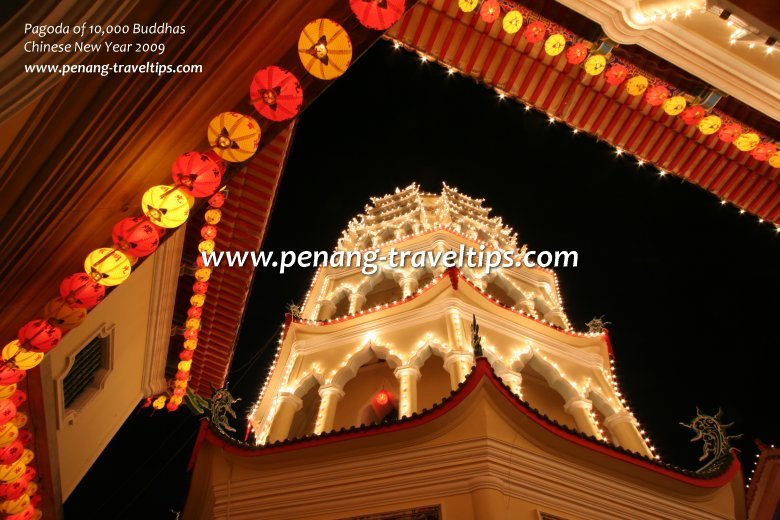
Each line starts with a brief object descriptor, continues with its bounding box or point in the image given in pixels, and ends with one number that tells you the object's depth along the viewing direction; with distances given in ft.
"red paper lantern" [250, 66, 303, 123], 18.35
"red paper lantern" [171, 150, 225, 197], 18.85
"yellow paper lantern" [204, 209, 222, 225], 35.94
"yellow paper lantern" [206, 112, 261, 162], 18.70
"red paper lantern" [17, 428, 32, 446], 25.04
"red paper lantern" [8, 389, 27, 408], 23.34
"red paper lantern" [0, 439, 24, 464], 23.68
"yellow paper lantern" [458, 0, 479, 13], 26.76
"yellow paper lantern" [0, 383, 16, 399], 20.83
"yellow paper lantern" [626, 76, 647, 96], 28.48
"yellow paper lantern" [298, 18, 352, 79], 17.57
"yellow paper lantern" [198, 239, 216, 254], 36.52
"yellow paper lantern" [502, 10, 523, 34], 27.37
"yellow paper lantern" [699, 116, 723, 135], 28.64
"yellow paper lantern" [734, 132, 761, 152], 28.73
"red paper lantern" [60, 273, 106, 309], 19.56
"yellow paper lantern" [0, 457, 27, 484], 24.12
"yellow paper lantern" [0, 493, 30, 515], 24.94
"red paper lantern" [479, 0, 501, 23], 26.76
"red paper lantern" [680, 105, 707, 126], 28.45
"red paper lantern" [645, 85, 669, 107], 28.43
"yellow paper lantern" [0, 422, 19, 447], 22.99
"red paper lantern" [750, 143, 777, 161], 29.19
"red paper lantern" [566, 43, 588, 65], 27.81
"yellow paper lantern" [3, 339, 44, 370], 19.53
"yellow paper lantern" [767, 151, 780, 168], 29.30
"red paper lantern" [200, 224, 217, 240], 36.22
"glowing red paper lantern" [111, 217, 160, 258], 19.25
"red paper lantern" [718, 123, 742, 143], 28.76
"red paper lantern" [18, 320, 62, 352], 19.60
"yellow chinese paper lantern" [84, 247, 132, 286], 19.38
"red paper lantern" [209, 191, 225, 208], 33.00
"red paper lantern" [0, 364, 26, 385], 19.93
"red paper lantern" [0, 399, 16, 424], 21.92
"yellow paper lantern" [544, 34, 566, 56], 27.81
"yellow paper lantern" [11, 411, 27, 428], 24.17
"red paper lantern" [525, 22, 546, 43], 27.55
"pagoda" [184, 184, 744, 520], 21.83
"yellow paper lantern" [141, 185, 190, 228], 18.83
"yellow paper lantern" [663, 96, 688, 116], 28.35
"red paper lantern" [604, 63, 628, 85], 28.58
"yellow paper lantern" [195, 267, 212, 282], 38.86
